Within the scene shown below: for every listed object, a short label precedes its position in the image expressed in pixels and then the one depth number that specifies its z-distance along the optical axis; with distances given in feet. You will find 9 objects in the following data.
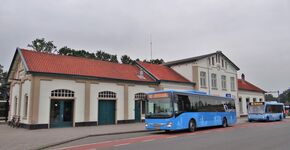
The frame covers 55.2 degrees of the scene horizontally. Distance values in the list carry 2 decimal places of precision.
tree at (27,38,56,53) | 196.13
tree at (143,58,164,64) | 219.82
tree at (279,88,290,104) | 387.96
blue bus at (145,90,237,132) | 59.88
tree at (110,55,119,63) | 212.64
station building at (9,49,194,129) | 76.48
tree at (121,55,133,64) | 219.86
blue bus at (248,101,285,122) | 108.99
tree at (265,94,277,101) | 422.74
